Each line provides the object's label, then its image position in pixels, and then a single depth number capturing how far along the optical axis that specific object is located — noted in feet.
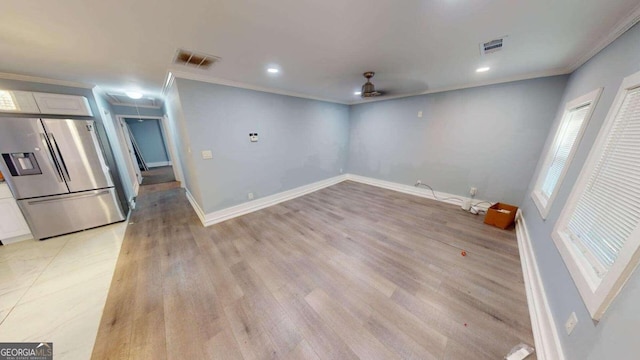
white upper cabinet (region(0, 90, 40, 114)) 7.70
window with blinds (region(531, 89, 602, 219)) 5.73
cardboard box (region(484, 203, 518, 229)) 9.10
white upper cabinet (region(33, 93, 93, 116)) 8.42
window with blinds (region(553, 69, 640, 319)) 3.06
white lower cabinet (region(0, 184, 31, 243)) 8.36
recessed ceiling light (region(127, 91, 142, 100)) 12.03
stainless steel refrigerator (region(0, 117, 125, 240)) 8.13
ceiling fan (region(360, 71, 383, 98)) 8.77
